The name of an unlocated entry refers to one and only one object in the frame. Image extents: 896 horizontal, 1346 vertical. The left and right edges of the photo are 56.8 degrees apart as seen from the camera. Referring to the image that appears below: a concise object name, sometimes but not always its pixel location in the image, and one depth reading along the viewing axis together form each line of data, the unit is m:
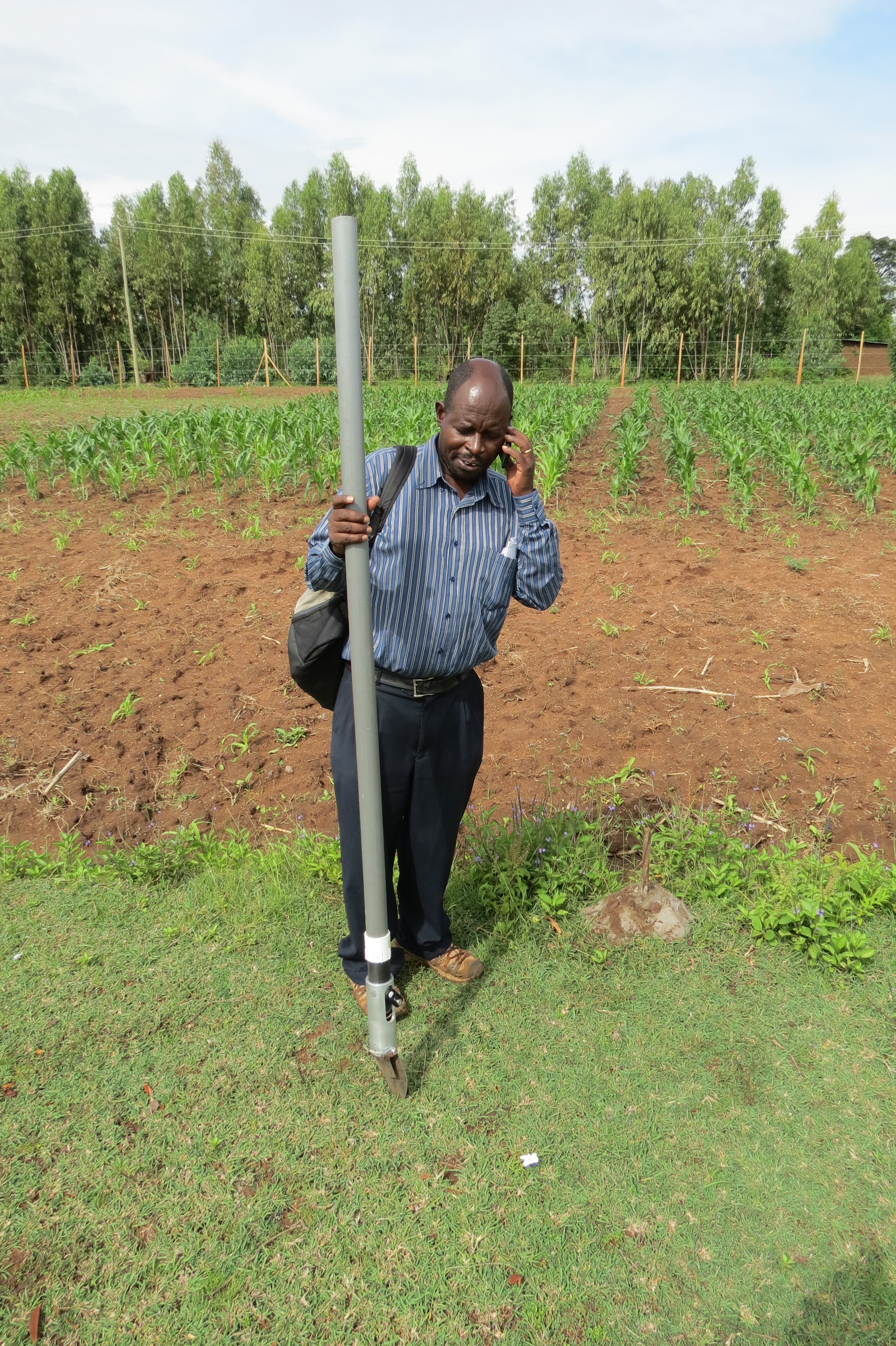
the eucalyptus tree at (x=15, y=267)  37.06
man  2.21
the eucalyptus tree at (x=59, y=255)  37.59
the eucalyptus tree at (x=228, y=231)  45.34
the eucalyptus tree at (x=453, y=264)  40.50
